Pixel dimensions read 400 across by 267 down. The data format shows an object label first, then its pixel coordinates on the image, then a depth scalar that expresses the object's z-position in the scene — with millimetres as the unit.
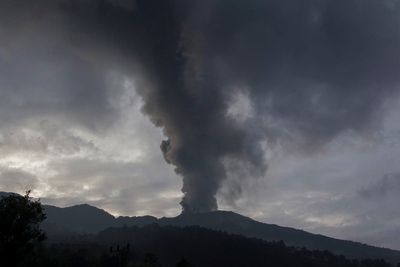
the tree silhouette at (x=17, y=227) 54812
